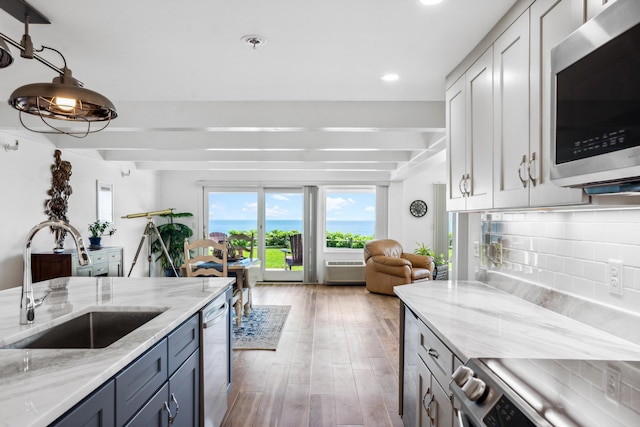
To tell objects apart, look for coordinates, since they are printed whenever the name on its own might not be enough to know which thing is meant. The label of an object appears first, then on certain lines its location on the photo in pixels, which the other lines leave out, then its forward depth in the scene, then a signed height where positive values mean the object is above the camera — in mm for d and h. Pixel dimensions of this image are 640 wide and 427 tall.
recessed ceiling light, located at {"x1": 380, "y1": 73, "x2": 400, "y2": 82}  2756 +978
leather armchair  6531 -867
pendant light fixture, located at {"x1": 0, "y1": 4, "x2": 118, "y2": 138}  1556 +504
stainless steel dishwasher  2166 -867
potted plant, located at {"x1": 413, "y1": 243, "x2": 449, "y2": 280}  7762 -928
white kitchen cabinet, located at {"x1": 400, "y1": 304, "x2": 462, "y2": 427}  1599 -765
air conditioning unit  7586 -1098
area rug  4066 -1317
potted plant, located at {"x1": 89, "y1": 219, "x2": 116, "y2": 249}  5184 -229
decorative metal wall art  4684 +277
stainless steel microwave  924 +305
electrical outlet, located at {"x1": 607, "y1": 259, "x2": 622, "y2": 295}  1542 -236
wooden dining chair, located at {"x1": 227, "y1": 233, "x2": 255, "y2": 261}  5201 -317
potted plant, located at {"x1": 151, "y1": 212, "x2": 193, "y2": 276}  7285 -451
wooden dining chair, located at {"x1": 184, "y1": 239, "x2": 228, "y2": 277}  4305 -574
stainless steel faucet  1544 -243
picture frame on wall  5695 +216
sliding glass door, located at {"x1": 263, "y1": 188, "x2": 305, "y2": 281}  7863 -366
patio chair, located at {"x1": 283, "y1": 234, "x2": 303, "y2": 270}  7898 -725
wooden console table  4234 -534
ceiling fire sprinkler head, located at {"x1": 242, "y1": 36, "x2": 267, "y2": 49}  2184 +977
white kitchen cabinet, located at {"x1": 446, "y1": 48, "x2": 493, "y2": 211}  2029 +450
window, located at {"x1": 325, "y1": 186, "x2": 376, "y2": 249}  8062 -5
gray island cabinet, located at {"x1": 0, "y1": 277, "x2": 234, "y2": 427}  1007 -446
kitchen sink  1865 -528
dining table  4668 -801
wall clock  8328 +165
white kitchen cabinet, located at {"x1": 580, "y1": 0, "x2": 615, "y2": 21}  1195 +647
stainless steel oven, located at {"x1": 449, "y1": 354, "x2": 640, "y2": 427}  862 -436
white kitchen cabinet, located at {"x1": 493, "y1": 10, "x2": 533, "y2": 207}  1664 +450
